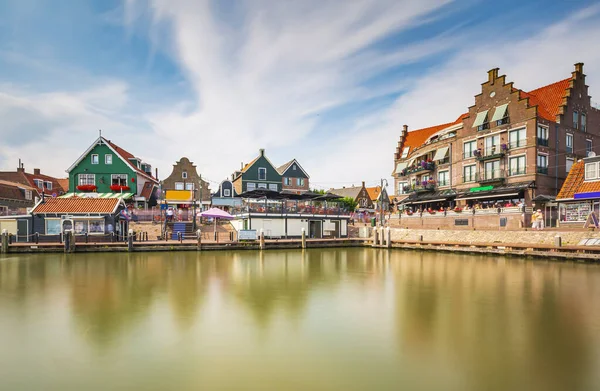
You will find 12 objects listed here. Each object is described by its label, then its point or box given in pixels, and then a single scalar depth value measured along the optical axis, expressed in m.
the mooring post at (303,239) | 32.38
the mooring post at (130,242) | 28.72
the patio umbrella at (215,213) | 33.00
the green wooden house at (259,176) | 54.91
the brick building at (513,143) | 34.62
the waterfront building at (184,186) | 49.44
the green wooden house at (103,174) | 43.84
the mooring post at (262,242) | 31.45
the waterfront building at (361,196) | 78.21
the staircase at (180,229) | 36.25
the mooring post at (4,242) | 27.42
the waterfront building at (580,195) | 26.51
